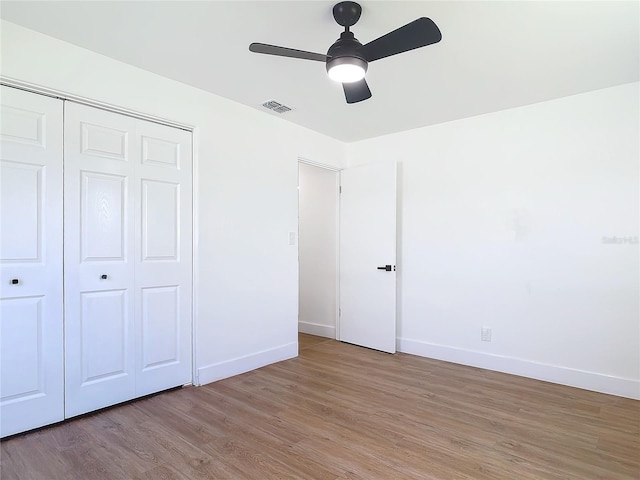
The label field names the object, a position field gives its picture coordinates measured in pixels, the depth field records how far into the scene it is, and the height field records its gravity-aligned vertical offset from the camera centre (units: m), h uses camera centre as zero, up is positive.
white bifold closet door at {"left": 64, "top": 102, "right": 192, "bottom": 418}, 2.45 -0.12
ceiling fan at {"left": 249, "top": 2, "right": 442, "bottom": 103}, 1.84 +1.01
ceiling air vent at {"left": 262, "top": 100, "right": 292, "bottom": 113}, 3.33 +1.26
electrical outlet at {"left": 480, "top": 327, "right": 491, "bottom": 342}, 3.54 -0.91
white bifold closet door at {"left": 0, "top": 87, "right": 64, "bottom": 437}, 2.17 -0.12
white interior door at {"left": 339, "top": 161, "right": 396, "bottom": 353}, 4.04 -0.17
